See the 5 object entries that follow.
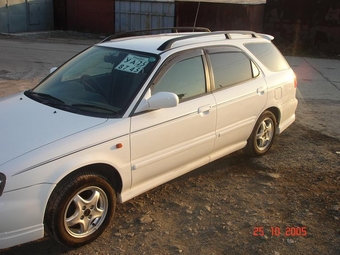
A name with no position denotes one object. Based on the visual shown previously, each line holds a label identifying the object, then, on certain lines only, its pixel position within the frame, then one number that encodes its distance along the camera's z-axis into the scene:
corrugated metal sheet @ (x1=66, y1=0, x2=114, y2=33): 21.84
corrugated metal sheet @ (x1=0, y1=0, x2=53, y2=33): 20.80
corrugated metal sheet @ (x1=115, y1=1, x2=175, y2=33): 19.61
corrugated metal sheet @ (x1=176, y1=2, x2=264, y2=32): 17.45
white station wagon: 3.08
